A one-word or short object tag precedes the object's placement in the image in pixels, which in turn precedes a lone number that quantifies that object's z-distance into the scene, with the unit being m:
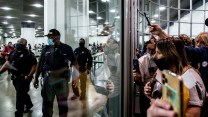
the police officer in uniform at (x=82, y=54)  6.10
